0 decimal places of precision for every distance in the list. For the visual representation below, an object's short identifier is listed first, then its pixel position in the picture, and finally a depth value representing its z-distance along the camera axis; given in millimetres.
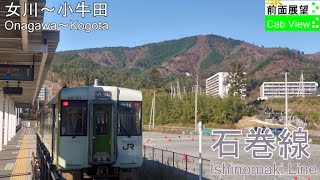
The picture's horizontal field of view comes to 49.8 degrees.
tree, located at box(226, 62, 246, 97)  92260
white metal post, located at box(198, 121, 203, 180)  7513
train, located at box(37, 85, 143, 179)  9718
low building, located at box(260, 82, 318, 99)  145183
